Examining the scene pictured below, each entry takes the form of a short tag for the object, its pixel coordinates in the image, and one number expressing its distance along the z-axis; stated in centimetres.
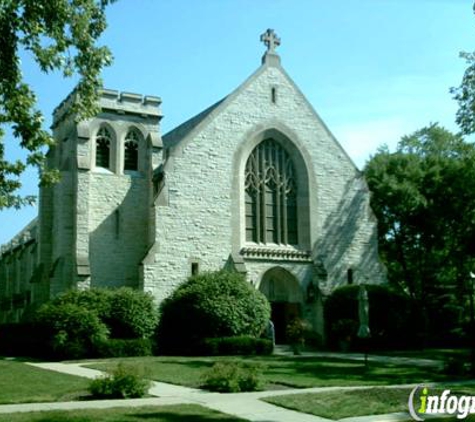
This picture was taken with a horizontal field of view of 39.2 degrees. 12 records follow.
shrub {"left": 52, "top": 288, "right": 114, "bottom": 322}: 2675
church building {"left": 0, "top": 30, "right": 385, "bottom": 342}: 3091
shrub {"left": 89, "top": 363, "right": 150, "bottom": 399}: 1339
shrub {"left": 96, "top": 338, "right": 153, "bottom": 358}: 2545
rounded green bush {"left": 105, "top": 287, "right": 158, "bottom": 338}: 2714
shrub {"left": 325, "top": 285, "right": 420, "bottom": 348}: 3172
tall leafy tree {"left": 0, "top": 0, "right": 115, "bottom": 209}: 1302
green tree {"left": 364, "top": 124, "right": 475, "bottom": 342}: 3762
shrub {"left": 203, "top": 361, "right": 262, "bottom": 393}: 1454
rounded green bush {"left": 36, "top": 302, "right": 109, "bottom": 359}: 2484
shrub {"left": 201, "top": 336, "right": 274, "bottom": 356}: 2700
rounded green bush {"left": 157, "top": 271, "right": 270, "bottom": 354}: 2788
